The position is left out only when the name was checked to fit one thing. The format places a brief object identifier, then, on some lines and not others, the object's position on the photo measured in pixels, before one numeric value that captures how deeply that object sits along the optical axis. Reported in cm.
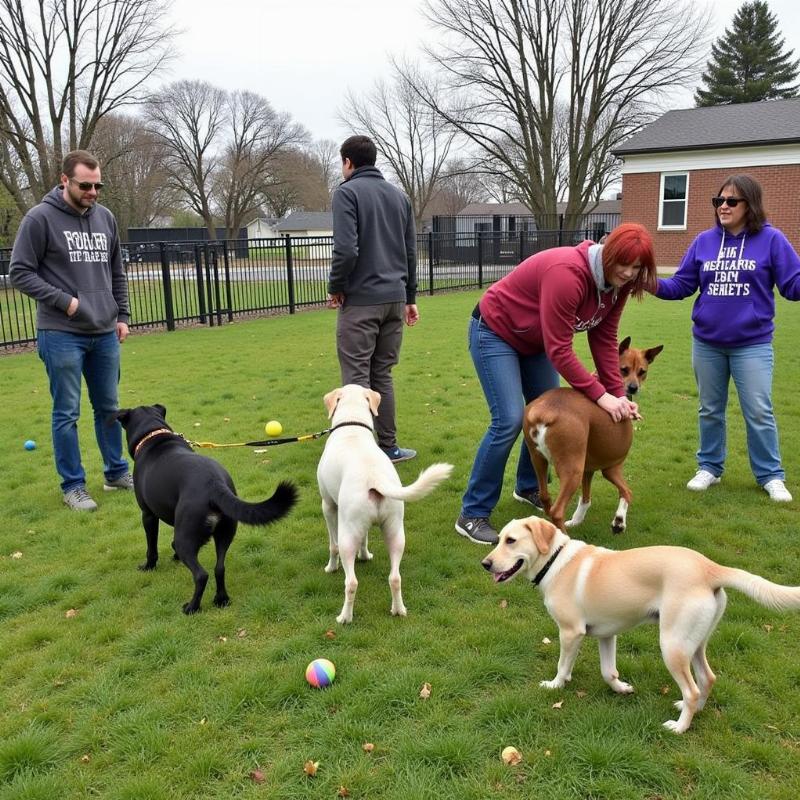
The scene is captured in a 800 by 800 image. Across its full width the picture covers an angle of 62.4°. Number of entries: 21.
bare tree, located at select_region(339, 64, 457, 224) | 4972
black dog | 329
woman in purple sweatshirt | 444
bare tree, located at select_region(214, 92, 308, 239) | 5506
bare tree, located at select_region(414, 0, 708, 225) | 3119
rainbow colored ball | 285
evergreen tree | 4009
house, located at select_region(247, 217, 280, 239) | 6988
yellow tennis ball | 652
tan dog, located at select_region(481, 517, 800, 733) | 232
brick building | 2200
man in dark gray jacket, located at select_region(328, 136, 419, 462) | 498
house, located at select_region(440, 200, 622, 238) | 3294
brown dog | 370
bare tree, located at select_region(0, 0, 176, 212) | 2442
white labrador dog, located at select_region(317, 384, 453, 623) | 309
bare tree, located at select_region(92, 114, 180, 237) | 4369
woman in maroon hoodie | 350
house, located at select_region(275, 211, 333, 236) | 7144
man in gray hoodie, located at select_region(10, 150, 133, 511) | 452
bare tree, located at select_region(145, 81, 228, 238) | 5231
